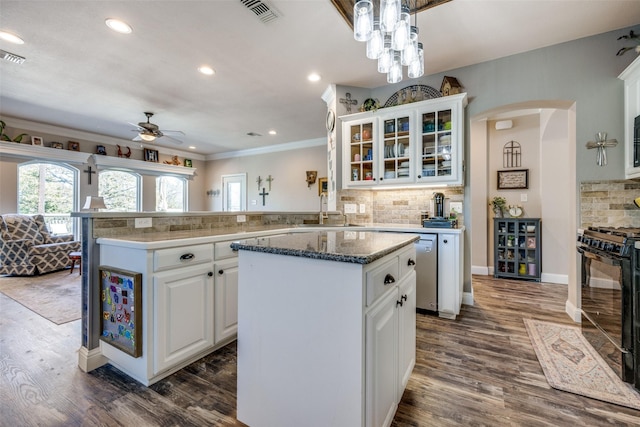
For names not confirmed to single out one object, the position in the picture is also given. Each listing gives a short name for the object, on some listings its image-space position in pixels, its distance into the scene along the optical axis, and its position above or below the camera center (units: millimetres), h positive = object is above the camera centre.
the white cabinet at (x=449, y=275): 2775 -616
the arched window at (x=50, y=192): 5147 +372
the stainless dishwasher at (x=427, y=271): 2871 -599
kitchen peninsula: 1689 -493
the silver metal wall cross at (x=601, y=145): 2492 +590
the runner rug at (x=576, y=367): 1655 -1049
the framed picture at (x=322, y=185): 6375 +608
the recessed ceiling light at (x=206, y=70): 3172 +1614
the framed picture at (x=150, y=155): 6832 +1372
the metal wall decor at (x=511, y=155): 4426 +899
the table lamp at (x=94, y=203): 4879 +150
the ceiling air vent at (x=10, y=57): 2831 +1575
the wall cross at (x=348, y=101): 3646 +1425
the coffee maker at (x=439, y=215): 2969 -35
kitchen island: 1084 -506
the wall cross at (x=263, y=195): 7172 +426
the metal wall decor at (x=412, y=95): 3285 +1389
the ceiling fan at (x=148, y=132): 4415 +1272
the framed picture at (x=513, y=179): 4363 +512
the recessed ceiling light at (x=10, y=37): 2539 +1588
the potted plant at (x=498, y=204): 4445 +118
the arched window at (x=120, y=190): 6246 +506
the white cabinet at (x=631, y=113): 2217 +806
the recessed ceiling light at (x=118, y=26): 2363 +1584
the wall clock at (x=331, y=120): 3627 +1187
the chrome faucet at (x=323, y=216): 3518 -51
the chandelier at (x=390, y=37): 1590 +1059
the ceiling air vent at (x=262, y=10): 2135 +1570
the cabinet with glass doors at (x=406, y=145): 2998 +774
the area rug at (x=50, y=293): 2961 -1032
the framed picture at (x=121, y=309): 1688 -609
